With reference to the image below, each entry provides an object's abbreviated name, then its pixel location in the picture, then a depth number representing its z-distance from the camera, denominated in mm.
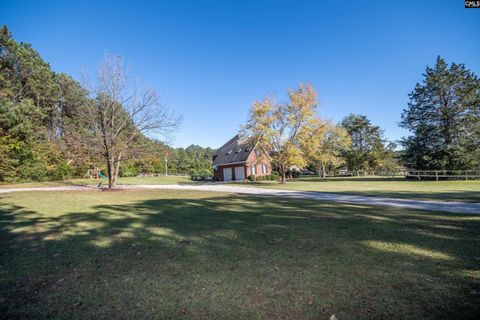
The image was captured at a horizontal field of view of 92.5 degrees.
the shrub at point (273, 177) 34344
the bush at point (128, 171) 45712
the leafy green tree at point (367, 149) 46812
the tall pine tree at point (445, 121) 26406
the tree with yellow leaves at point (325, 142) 26578
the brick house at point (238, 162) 33562
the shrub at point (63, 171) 33188
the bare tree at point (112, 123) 17922
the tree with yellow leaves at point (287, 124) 26359
